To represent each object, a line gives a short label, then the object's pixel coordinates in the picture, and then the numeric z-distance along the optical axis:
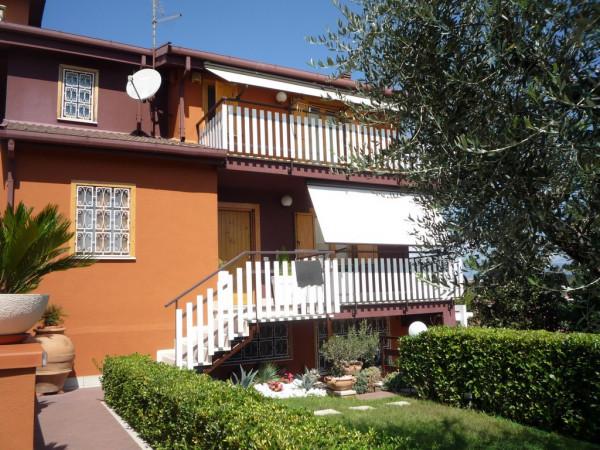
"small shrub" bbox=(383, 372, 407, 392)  11.62
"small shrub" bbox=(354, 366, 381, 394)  11.35
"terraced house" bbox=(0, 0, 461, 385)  10.27
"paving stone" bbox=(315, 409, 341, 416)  9.01
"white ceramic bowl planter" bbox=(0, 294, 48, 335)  4.59
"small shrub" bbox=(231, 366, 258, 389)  10.62
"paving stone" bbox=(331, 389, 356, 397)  10.98
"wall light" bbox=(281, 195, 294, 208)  14.14
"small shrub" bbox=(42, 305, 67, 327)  9.55
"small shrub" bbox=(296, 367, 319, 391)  11.34
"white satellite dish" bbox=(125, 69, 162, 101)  12.11
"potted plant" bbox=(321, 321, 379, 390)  11.52
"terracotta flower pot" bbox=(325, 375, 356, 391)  10.98
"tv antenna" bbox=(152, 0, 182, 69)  13.27
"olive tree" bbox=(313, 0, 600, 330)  3.71
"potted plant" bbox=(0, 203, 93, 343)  4.68
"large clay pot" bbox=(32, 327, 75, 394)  9.08
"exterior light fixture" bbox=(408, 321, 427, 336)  12.00
